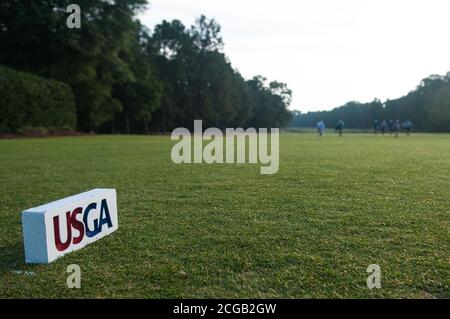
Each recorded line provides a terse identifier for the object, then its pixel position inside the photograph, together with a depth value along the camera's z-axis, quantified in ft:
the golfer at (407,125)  129.53
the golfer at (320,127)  114.93
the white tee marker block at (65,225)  9.98
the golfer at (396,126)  113.55
